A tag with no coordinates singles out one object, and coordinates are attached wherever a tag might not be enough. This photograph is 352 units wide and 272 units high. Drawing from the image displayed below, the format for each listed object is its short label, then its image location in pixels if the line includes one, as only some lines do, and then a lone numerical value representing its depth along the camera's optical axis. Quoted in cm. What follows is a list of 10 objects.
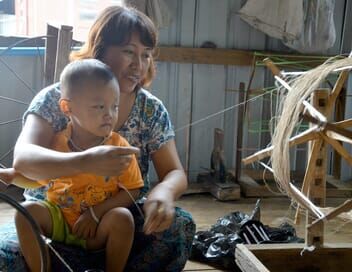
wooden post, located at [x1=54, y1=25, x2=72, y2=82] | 233
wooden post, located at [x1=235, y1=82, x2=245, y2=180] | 326
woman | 132
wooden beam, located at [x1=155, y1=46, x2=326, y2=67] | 336
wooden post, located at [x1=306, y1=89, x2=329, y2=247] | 173
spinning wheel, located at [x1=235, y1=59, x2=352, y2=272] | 164
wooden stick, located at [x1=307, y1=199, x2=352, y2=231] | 149
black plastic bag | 213
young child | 135
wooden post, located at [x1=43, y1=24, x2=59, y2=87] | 253
